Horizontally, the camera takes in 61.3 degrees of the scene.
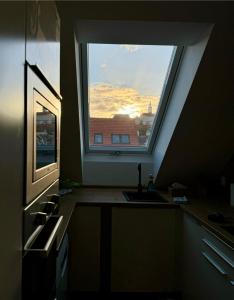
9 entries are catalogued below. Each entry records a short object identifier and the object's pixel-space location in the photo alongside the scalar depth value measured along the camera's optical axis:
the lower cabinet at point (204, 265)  1.12
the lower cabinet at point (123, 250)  1.81
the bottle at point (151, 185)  2.23
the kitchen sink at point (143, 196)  2.08
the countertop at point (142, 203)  1.45
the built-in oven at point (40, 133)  0.56
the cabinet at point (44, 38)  0.57
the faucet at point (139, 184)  2.19
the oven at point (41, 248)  0.56
